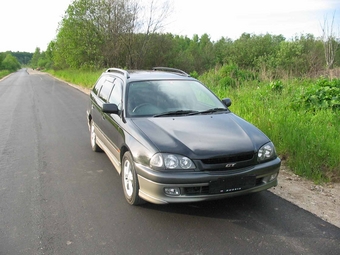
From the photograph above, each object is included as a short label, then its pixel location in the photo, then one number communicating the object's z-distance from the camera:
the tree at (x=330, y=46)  16.60
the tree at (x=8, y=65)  89.60
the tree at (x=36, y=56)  147.38
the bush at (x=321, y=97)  7.34
